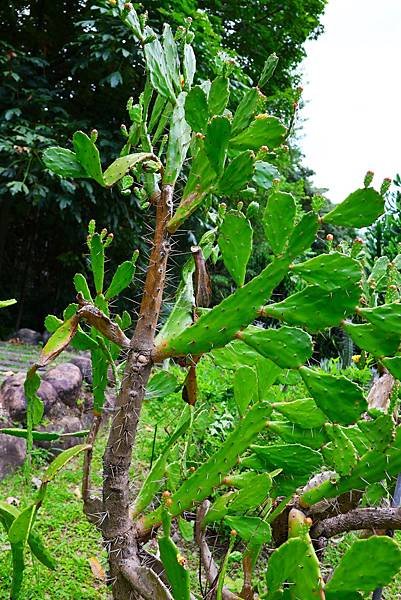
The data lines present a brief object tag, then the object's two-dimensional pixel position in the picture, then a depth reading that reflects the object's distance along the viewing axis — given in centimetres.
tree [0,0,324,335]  436
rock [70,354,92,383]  324
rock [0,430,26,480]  195
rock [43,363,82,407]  256
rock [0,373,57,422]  216
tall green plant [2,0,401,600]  70
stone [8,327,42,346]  501
